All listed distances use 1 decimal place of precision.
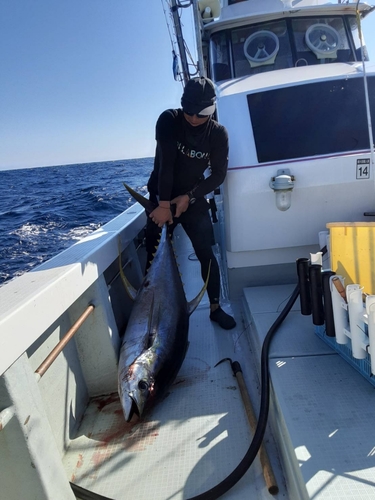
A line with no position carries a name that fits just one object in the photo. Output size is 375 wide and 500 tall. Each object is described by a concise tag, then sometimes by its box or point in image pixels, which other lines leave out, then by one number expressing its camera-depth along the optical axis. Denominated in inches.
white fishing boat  54.0
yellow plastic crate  75.0
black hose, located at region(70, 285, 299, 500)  58.3
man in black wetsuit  95.1
